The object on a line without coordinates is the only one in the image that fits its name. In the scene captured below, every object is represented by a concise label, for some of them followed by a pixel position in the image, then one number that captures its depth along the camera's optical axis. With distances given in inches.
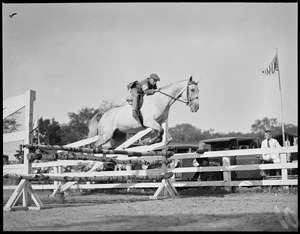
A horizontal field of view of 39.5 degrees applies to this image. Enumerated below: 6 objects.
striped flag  507.8
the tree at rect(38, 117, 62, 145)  1448.8
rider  311.9
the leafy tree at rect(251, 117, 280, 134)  2155.0
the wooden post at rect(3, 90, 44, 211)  226.7
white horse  305.9
